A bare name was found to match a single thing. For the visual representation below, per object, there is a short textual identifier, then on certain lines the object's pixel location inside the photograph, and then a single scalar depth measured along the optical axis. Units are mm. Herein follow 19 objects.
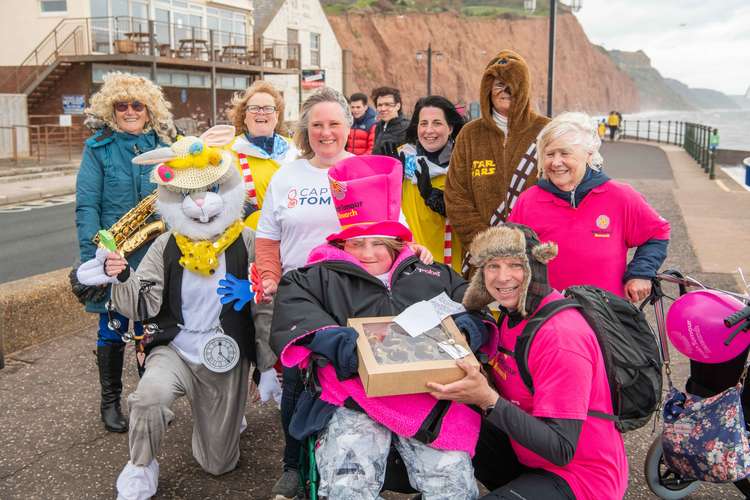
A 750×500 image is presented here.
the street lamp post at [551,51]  12523
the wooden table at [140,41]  26812
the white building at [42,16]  27188
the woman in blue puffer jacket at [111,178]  4059
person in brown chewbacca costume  3842
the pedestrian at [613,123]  34459
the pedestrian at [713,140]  17327
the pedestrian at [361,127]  7863
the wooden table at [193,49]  29578
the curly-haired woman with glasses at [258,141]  4438
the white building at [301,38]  39000
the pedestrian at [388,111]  7004
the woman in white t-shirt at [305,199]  3510
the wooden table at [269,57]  35125
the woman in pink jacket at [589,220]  3201
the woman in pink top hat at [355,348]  2500
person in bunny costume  3428
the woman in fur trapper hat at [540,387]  2328
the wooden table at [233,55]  32469
